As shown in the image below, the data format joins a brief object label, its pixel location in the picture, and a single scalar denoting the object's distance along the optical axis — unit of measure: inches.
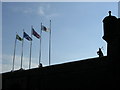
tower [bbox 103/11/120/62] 907.4
